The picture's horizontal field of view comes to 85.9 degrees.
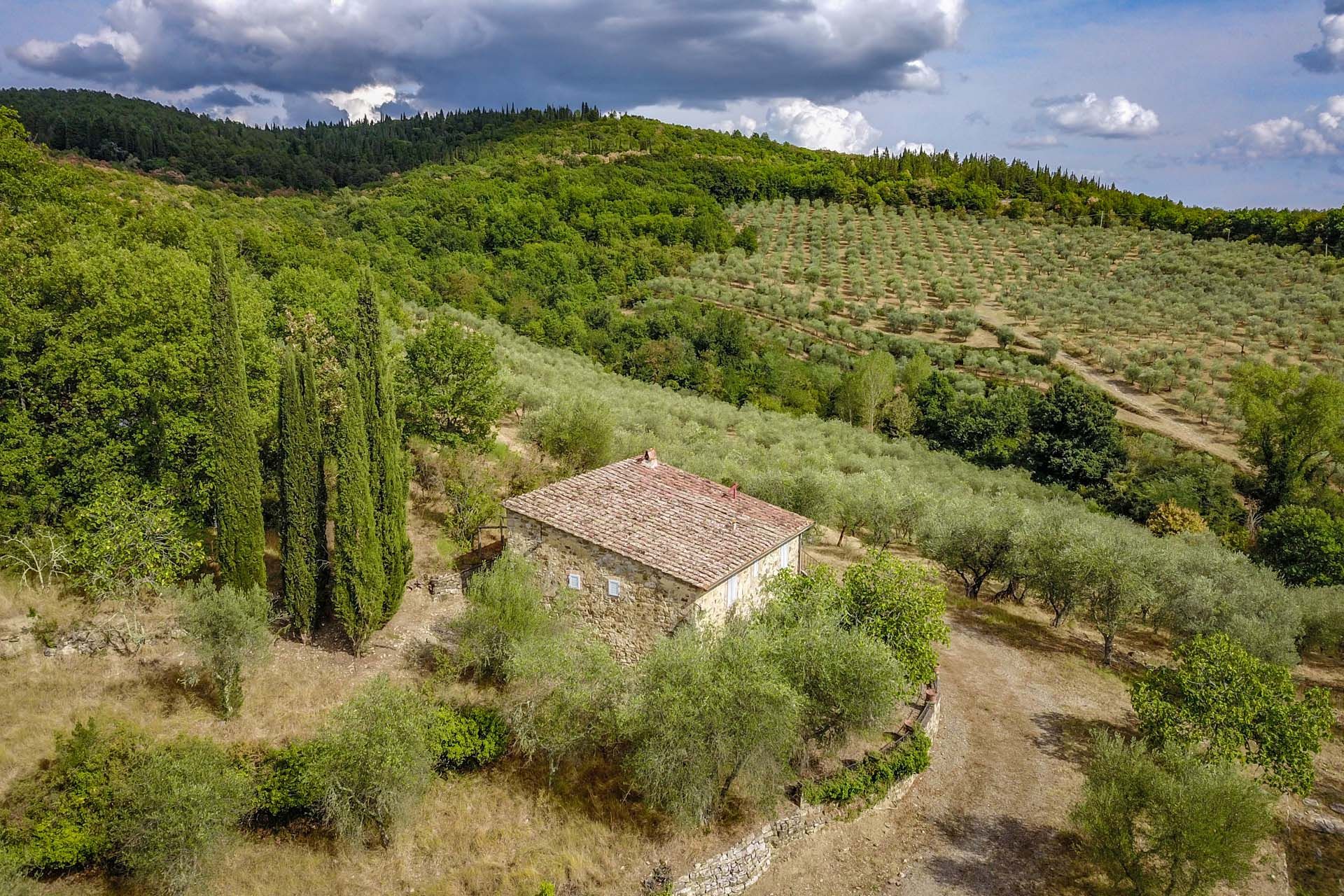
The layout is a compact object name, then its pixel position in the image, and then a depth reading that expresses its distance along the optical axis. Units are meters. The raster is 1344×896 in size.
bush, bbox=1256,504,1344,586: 31.48
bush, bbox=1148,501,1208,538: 39.44
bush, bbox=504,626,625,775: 15.85
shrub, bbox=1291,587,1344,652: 25.00
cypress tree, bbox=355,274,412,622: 19.95
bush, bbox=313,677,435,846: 13.59
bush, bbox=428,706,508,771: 15.98
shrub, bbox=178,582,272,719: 15.98
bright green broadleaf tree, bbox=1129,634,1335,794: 15.48
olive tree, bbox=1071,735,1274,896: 12.71
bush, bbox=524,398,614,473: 29.33
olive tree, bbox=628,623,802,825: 14.11
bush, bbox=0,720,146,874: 12.77
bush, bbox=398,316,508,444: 26.56
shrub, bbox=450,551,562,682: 18.39
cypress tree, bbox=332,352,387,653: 18.81
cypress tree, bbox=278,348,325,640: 18.61
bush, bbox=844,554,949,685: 17.78
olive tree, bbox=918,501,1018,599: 27.28
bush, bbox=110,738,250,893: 12.34
